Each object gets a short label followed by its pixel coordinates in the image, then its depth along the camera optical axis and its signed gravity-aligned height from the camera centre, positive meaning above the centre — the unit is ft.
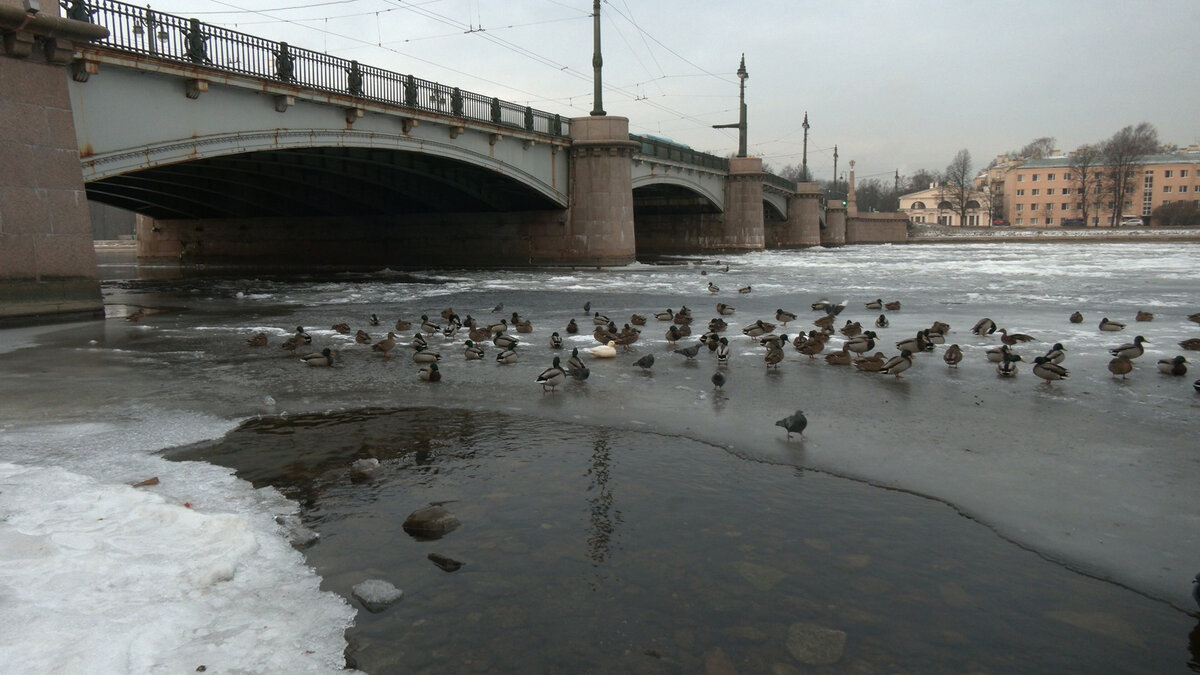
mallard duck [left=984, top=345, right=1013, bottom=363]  32.76 -5.15
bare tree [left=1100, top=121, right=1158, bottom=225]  329.93 +31.27
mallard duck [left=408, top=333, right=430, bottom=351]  37.94 -4.65
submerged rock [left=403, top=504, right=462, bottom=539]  15.85 -5.66
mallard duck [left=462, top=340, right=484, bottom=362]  37.19 -5.06
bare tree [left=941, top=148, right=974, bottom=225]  394.52 +27.34
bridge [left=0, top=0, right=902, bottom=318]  50.93 +9.87
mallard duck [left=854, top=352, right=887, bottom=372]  32.94 -5.36
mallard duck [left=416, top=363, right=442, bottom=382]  31.37 -5.07
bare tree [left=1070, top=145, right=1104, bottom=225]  346.95 +25.45
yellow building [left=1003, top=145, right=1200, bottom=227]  367.86 +19.23
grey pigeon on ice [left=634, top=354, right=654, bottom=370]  33.47 -5.10
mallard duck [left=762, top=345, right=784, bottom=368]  33.81 -5.09
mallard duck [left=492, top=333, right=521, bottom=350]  38.11 -4.71
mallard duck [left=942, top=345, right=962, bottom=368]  33.96 -5.28
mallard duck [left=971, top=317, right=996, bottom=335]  43.73 -5.27
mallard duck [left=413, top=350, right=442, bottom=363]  35.53 -4.94
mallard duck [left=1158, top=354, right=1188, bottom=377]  31.24 -5.56
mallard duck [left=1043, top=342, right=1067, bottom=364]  30.89 -4.90
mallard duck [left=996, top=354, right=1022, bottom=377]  31.63 -5.45
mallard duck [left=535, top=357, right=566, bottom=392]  29.12 -4.90
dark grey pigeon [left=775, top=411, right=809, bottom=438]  22.39 -5.28
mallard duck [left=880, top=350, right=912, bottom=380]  31.17 -5.12
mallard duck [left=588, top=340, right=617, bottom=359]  37.88 -5.25
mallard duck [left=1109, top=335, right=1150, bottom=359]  32.96 -5.13
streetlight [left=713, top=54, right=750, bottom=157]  189.57 +33.03
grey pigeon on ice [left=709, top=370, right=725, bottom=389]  29.09 -5.17
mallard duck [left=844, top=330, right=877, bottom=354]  35.29 -4.87
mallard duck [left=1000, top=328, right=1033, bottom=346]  38.88 -5.31
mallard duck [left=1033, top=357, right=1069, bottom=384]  29.12 -5.22
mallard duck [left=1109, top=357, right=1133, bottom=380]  30.55 -5.34
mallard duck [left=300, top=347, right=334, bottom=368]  35.12 -4.85
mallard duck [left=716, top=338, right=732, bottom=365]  34.71 -4.98
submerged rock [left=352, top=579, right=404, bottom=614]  12.84 -5.75
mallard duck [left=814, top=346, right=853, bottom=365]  35.22 -5.47
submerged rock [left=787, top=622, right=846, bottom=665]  11.62 -6.21
